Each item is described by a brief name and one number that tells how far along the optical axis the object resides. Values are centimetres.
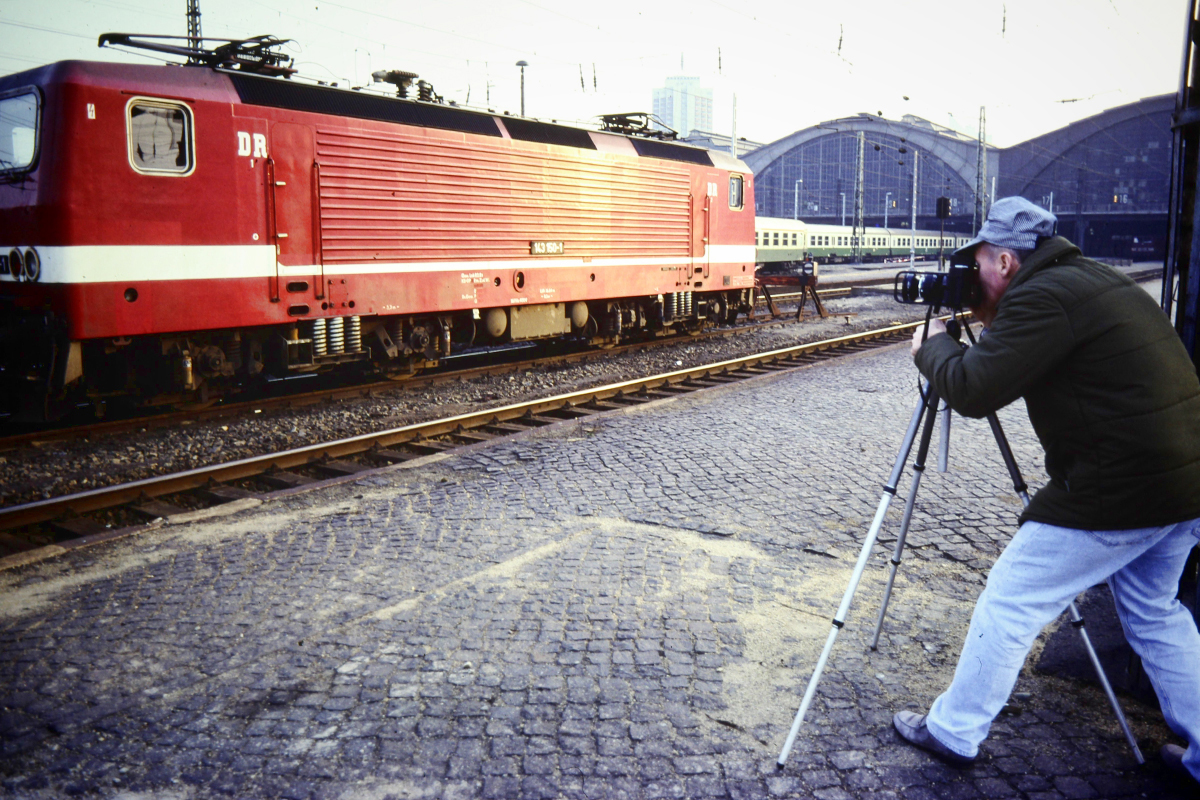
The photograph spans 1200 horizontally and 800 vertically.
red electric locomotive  805
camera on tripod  312
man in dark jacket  269
